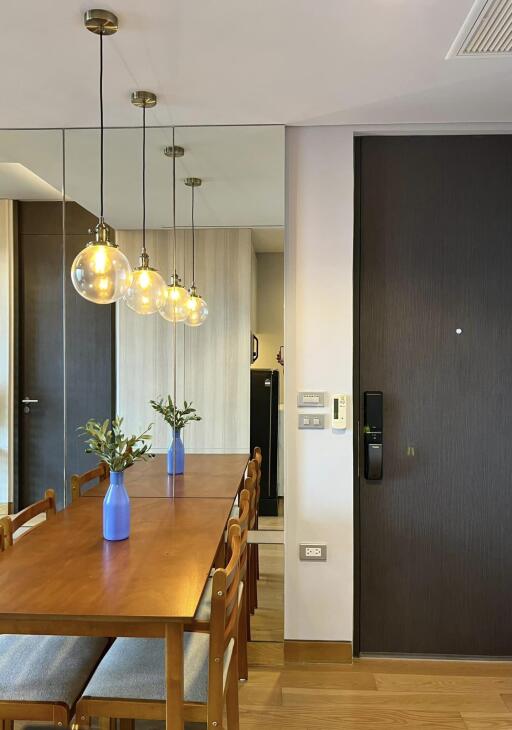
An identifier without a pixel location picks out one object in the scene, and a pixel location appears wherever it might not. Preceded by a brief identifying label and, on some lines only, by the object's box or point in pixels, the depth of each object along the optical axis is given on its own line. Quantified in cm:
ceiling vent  179
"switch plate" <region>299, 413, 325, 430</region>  274
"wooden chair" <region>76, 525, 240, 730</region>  154
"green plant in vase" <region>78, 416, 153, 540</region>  192
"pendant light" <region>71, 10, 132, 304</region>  197
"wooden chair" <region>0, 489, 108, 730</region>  159
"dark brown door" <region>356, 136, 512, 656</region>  276
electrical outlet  275
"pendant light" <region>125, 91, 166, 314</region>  242
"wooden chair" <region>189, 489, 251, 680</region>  175
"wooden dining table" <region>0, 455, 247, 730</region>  144
